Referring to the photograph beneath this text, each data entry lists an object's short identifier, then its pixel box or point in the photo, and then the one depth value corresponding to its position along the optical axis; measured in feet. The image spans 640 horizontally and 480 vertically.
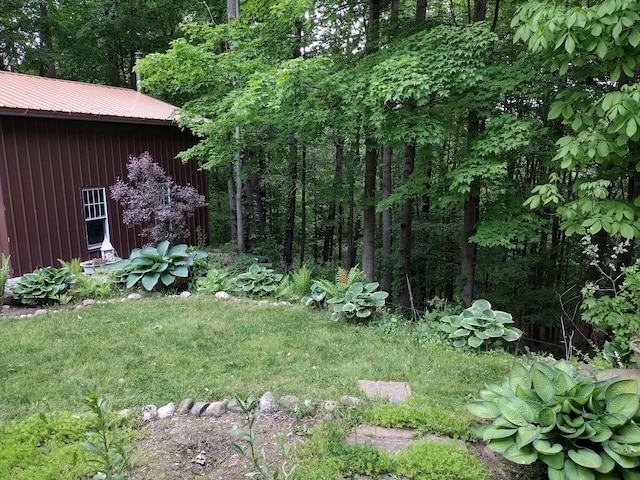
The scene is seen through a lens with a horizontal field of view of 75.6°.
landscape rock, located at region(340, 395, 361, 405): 9.64
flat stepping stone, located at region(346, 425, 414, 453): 8.17
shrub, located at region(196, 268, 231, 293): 19.63
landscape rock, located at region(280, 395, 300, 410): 9.59
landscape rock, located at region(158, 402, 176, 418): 9.38
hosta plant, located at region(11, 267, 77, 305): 18.04
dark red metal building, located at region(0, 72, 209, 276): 21.70
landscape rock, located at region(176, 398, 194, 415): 9.55
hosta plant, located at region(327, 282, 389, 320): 15.55
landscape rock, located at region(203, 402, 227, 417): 9.46
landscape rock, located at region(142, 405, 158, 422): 9.21
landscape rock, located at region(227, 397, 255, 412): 9.56
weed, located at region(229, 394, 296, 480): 5.02
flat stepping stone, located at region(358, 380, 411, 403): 10.09
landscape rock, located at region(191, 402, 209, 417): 9.48
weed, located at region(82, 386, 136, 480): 5.22
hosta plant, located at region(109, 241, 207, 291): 19.39
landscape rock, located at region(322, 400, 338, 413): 9.40
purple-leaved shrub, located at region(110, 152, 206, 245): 22.84
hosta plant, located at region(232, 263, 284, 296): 19.36
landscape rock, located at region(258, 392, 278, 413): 9.55
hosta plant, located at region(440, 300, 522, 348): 13.07
